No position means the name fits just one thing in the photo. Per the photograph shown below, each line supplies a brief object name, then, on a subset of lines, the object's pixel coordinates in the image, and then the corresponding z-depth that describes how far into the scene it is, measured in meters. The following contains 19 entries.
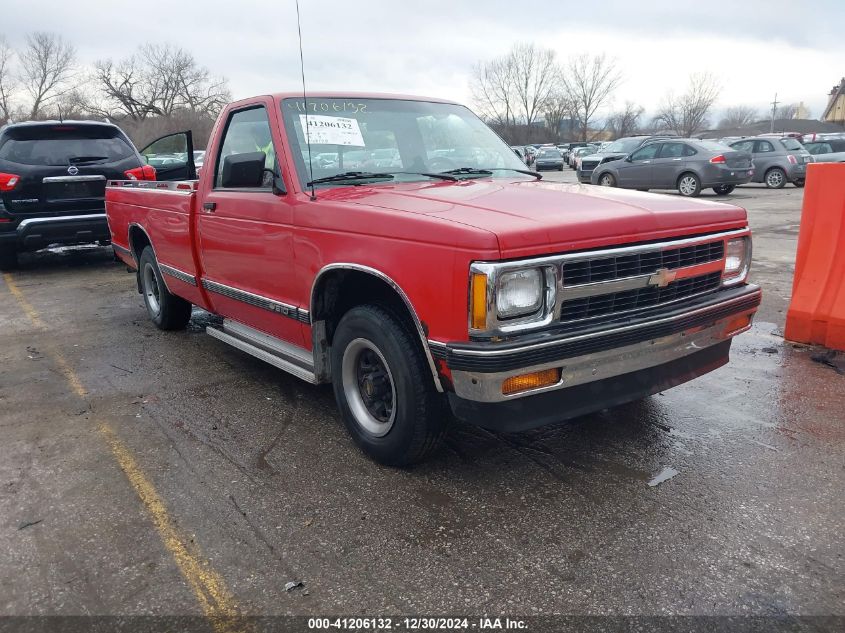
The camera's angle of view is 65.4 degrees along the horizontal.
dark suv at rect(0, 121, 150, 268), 8.13
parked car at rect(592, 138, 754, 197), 16.42
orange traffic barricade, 4.86
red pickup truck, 2.65
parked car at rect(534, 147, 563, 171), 33.09
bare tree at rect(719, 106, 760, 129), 100.56
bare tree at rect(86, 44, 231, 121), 53.12
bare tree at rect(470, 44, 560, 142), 76.31
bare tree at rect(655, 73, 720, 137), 74.56
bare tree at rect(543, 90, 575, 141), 77.25
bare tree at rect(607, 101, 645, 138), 79.38
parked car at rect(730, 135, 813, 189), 19.52
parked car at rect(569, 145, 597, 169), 36.69
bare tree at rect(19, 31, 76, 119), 61.53
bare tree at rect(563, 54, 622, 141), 76.62
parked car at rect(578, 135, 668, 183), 22.66
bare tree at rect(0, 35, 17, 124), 60.20
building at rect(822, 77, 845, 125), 82.81
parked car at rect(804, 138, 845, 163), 21.11
